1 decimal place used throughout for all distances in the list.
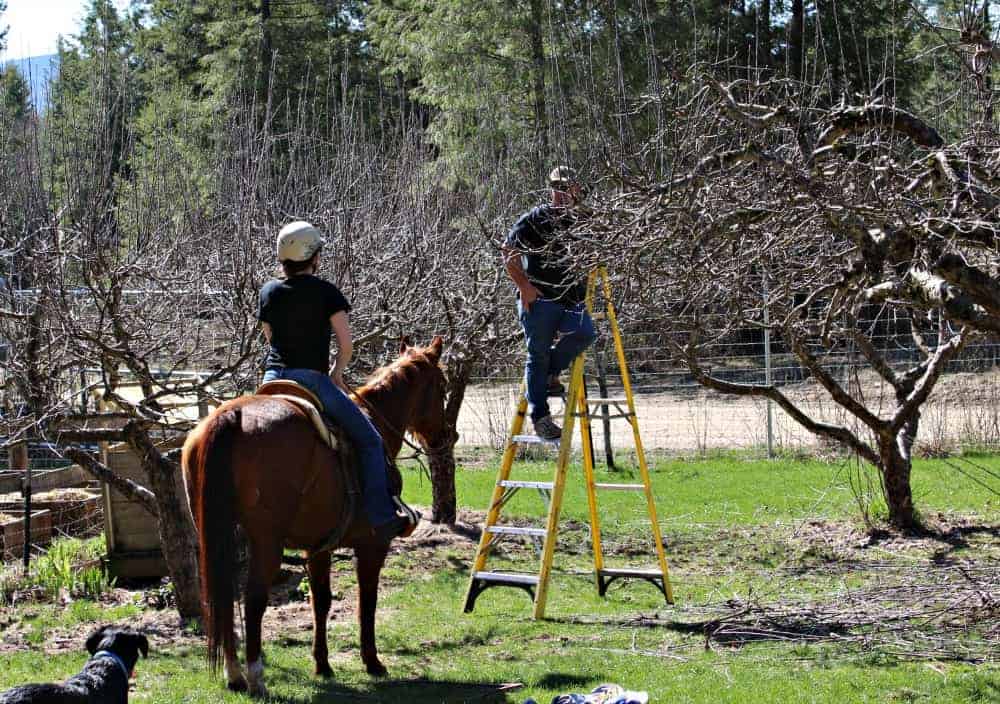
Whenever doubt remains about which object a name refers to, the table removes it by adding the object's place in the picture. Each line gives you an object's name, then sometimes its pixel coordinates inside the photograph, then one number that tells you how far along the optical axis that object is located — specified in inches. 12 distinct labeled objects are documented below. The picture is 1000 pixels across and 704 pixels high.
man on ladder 653.9
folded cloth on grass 452.1
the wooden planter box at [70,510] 928.3
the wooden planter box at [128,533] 772.0
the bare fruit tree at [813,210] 444.8
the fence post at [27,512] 772.6
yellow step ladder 669.9
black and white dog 354.3
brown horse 481.7
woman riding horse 526.3
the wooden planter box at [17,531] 846.5
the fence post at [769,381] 1338.6
